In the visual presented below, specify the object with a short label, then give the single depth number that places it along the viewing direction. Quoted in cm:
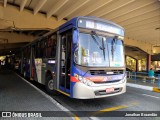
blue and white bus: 588
